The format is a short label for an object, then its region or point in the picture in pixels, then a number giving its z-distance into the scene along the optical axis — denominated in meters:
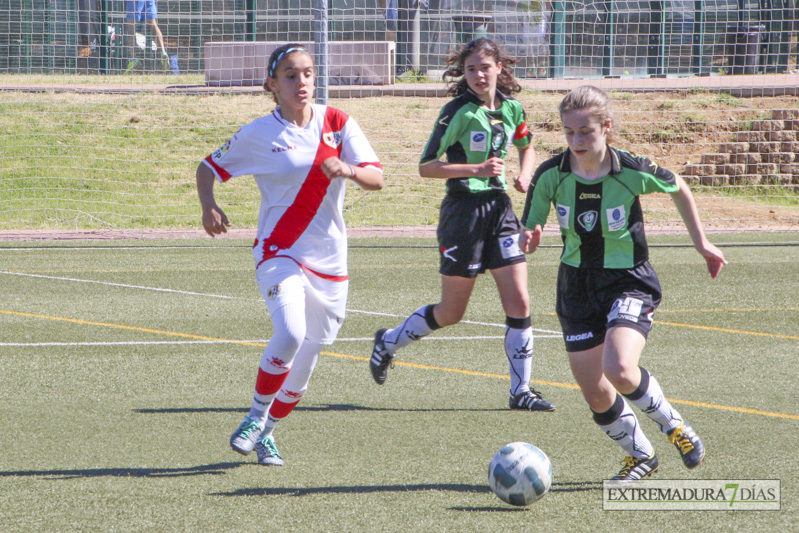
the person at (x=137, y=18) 35.59
